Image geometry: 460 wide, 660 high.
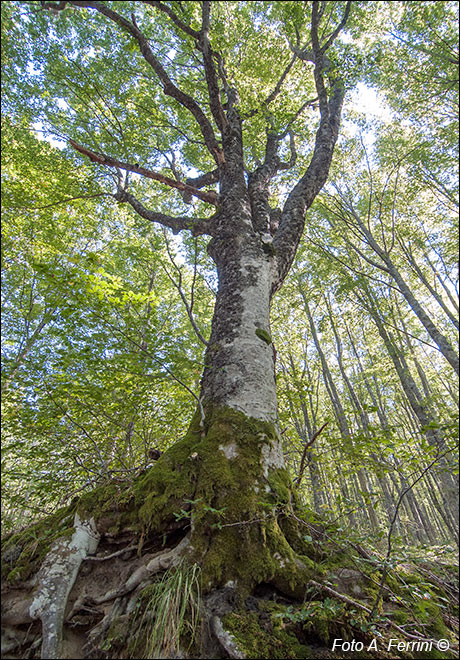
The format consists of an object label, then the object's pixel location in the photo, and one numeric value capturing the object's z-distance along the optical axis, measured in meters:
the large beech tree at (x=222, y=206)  1.81
